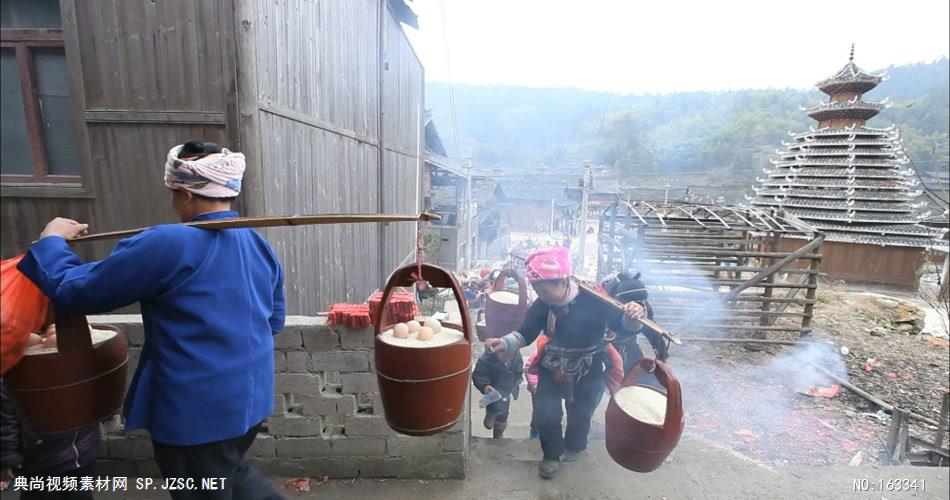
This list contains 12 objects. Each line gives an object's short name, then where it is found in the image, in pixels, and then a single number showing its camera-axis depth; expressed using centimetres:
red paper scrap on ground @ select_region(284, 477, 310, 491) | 314
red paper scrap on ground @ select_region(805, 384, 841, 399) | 672
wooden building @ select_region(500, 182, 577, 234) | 2820
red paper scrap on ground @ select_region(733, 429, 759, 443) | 539
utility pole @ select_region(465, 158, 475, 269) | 1712
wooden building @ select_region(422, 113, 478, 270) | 1475
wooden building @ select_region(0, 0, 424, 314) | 321
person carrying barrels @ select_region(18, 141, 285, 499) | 165
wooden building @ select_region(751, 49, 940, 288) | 1659
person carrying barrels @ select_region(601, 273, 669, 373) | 355
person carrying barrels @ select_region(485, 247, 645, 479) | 349
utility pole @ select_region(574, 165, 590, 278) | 1520
